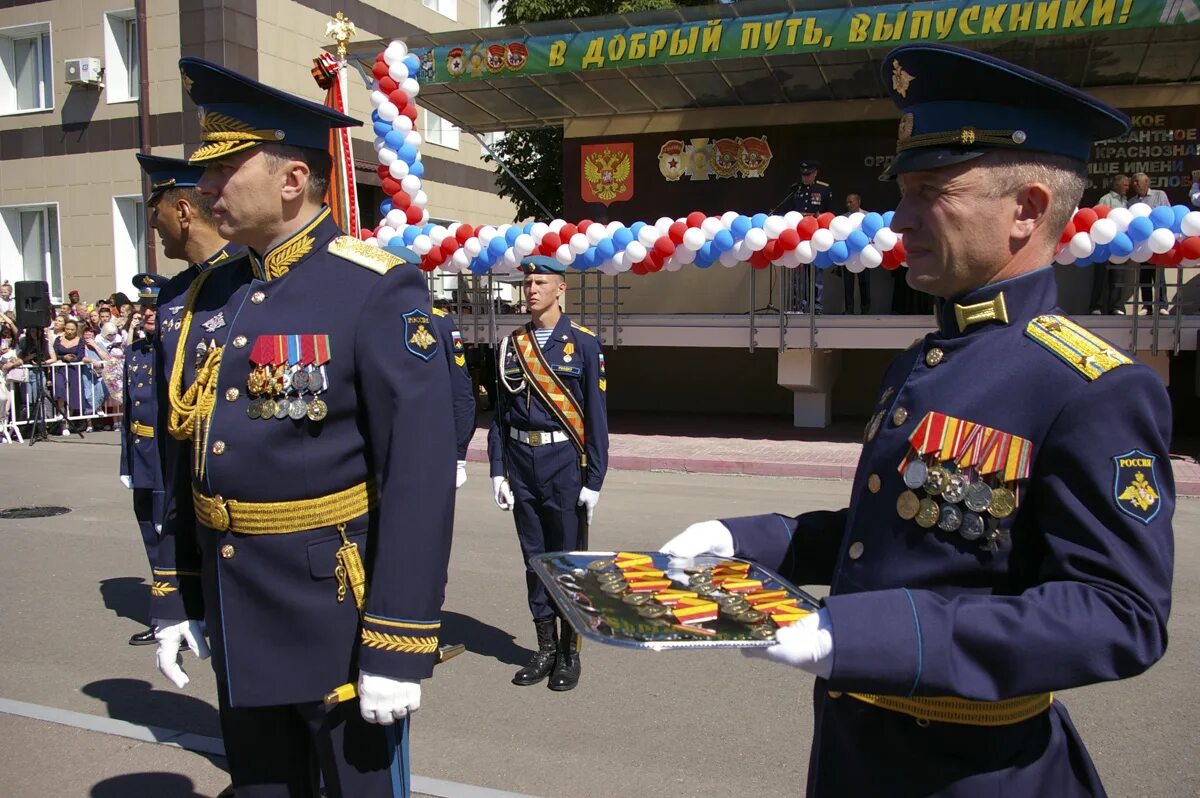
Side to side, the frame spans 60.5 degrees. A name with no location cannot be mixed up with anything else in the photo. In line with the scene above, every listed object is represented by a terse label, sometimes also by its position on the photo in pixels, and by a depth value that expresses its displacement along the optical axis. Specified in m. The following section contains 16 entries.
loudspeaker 15.12
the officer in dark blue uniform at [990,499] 1.54
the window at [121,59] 22.56
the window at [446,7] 27.41
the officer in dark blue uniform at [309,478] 2.48
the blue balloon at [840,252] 11.74
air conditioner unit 22.20
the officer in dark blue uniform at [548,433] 5.50
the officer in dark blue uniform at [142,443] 5.97
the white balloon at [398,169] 14.34
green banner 12.92
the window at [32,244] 23.99
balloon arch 10.90
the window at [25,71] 23.47
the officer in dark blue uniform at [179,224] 4.49
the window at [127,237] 22.84
